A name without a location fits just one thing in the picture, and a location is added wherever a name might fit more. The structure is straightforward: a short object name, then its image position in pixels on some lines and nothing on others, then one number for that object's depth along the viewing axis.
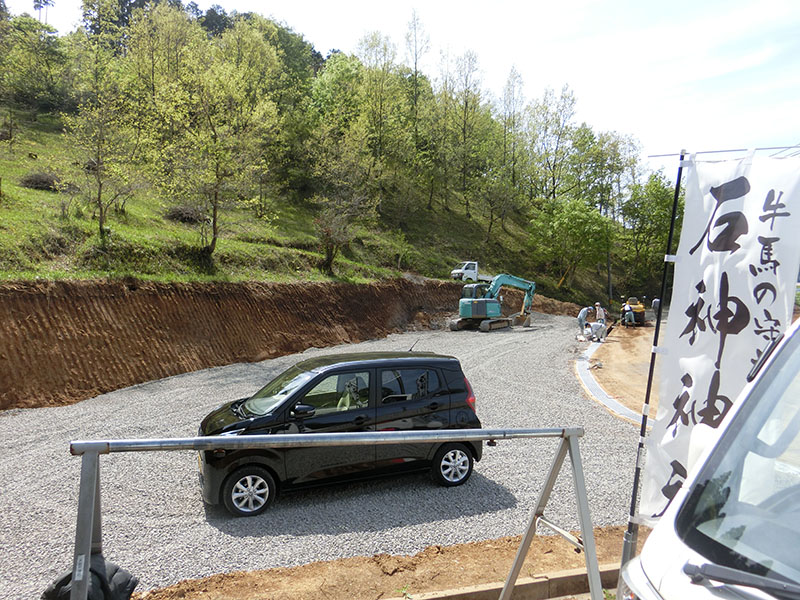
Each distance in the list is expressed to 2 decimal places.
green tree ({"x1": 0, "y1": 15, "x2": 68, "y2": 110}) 37.19
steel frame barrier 2.50
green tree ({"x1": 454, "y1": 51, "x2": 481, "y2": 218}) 50.69
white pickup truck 35.84
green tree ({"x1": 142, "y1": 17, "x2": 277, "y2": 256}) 20.42
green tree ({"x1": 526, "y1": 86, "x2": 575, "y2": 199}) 53.28
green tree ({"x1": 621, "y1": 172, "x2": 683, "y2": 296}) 47.41
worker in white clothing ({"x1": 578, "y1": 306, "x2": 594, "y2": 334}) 24.84
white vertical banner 3.38
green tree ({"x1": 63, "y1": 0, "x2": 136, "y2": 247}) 17.72
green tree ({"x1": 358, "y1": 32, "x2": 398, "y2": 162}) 44.34
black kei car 6.38
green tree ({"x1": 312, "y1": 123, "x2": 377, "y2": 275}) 26.52
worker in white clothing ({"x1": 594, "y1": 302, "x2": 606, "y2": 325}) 24.45
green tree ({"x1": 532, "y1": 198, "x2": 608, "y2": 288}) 42.88
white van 1.86
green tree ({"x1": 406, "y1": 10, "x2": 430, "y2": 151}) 53.25
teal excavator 26.66
